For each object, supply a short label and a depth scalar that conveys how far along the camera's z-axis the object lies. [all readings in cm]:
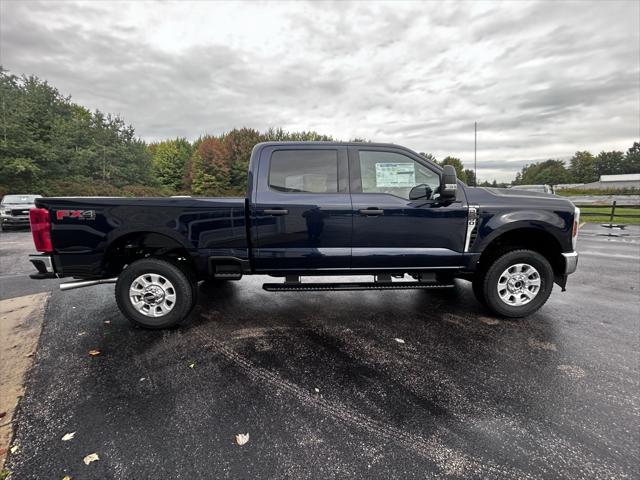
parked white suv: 1317
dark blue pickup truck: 349
